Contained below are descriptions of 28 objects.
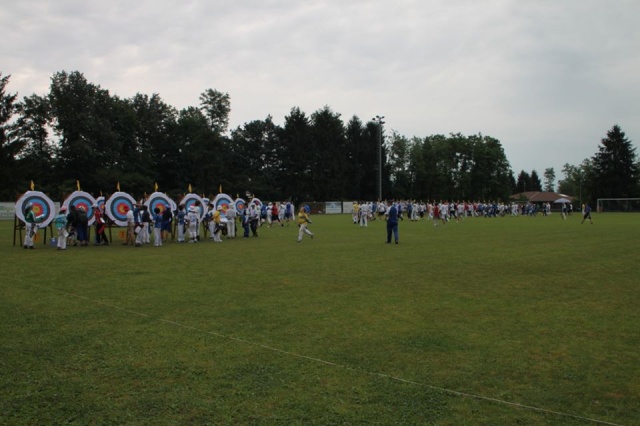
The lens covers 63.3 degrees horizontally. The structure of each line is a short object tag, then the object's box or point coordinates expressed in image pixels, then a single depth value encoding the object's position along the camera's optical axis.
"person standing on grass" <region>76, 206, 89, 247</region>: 22.11
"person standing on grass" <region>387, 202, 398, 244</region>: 22.42
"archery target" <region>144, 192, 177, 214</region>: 25.98
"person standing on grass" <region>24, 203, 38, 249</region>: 21.02
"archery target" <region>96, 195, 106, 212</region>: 27.05
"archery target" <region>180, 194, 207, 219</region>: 26.81
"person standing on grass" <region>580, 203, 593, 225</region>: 41.71
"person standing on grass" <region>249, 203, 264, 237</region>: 27.59
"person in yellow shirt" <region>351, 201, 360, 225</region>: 43.44
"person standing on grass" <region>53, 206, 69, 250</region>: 20.45
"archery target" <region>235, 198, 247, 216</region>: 39.19
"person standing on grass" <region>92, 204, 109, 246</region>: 23.22
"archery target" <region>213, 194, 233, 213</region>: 29.59
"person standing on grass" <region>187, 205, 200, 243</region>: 24.56
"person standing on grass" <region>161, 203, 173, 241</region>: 23.53
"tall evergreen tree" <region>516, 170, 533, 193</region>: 183.38
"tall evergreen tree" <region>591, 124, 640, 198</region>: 89.99
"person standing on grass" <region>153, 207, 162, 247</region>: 22.17
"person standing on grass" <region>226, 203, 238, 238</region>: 26.65
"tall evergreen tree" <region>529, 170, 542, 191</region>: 185.75
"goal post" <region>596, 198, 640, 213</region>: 76.00
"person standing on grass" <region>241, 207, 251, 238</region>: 27.59
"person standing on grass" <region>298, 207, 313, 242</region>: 23.90
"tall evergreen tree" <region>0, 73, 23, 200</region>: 61.72
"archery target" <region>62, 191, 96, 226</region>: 23.45
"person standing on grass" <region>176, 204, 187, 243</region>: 25.41
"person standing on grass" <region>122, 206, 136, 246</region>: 22.44
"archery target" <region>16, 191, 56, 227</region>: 21.72
